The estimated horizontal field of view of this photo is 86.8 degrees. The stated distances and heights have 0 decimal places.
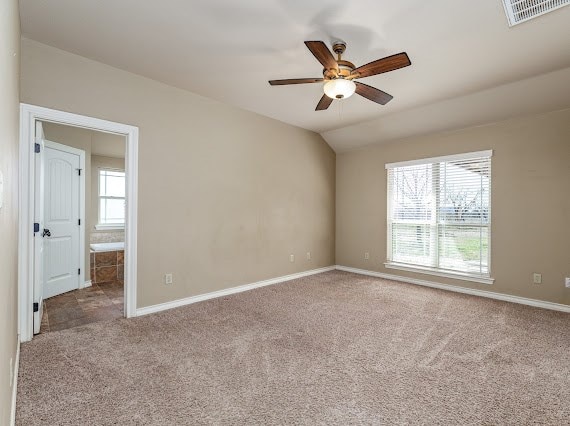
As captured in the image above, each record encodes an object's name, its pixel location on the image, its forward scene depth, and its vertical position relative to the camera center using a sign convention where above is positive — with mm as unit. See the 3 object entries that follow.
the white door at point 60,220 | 4020 -151
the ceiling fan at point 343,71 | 2264 +1150
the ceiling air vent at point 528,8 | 2123 +1486
